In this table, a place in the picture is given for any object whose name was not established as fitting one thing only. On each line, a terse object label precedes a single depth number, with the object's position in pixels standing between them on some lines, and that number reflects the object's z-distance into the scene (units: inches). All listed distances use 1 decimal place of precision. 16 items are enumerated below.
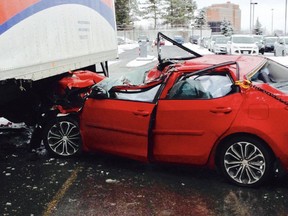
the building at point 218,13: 3554.0
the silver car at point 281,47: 828.6
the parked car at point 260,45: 933.4
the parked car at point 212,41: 1129.8
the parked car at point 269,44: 1026.9
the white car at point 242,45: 845.5
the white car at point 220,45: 996.7
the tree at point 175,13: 2941.1
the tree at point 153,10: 2907.3
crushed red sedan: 139.4
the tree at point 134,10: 2923.7
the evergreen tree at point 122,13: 2281.4
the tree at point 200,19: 3190.0
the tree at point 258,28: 2800.6
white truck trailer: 148.7
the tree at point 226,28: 2687.9
